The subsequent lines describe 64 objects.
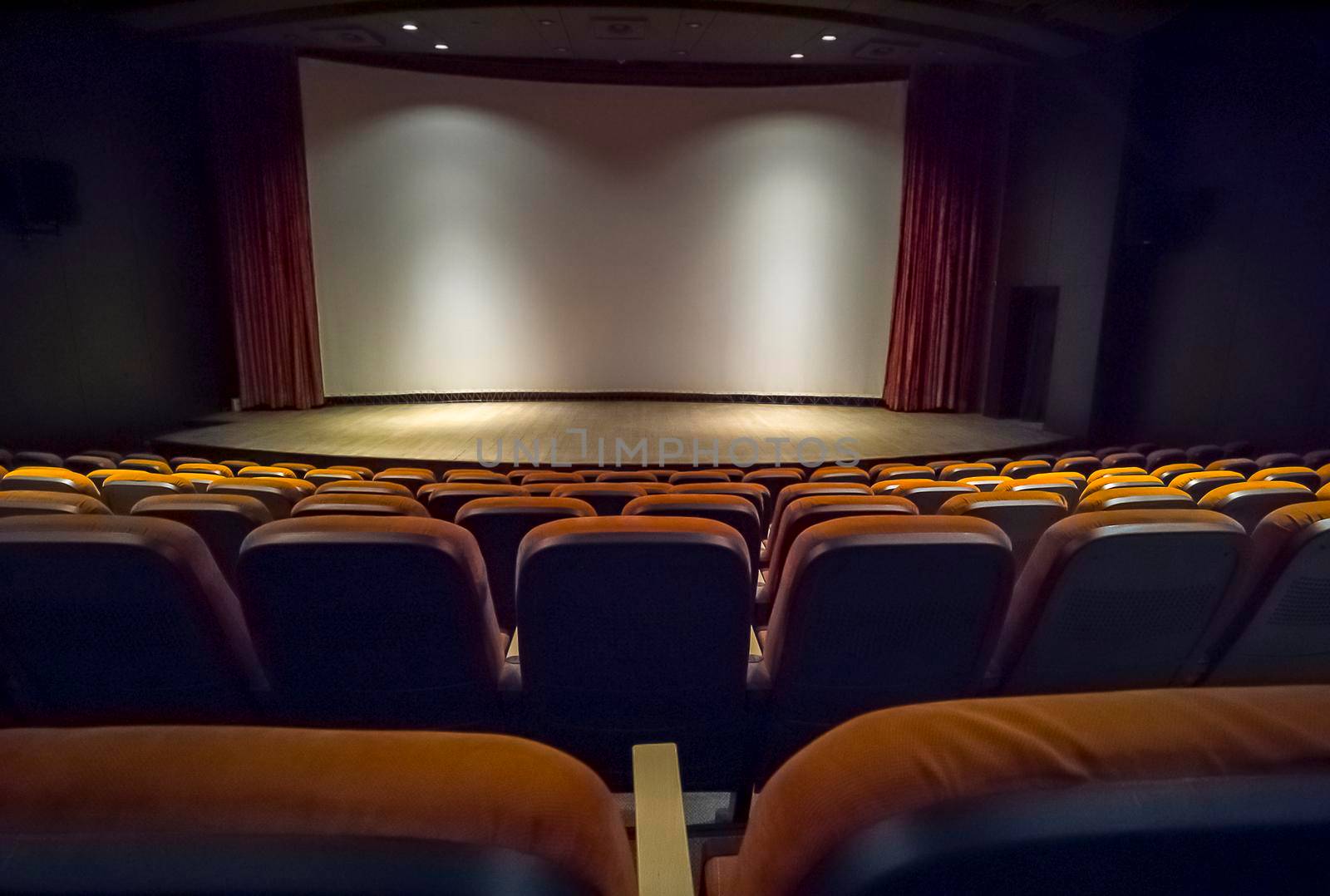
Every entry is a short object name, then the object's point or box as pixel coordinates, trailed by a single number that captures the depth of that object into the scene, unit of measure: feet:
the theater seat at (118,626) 4.20
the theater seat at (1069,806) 1.29
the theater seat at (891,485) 10.21
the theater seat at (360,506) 6.27
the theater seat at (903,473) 13.96
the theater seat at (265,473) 12.88
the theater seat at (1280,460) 14.52
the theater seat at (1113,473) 12.48
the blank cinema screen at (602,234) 29.58
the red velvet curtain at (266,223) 26.89
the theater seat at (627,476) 14.67
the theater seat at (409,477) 13.03
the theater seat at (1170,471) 12.45
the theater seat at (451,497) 9.20
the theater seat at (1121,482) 10.31
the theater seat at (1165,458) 16.94
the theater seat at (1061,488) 10.09
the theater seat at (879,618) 4.46
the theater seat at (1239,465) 13.66
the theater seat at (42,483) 9.66
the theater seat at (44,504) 6.37
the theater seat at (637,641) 4.50
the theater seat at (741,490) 9.81
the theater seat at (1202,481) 10.23
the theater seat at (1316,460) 14.62
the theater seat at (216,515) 6.68
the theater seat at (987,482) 11.66
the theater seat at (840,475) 13.43
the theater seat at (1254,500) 8.13
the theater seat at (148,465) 13.83
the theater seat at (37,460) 14.71
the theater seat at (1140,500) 7.76
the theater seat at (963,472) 14.44
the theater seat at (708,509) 6.91
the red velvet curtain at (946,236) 28.48
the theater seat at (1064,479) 11.47
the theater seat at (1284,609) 4.96
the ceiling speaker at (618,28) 23.07
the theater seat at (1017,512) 7.27
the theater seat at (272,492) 8.97
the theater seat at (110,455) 16.76
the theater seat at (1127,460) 17.22
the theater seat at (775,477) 14.97
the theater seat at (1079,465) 15.70
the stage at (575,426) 21.49
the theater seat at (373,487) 9.42
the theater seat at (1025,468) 14.50
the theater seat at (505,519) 6.92
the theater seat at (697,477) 13.75
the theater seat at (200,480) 11.00
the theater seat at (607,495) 9.32
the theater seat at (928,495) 9.69
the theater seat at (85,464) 14.65
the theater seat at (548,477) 13.96
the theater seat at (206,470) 13.35
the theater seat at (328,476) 13.21
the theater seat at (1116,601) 4.66
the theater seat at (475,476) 13.01
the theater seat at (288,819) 1.22
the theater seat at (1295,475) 11.33
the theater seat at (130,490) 9.61
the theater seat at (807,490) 9.08
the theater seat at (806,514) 6.81
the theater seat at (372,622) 4.46
